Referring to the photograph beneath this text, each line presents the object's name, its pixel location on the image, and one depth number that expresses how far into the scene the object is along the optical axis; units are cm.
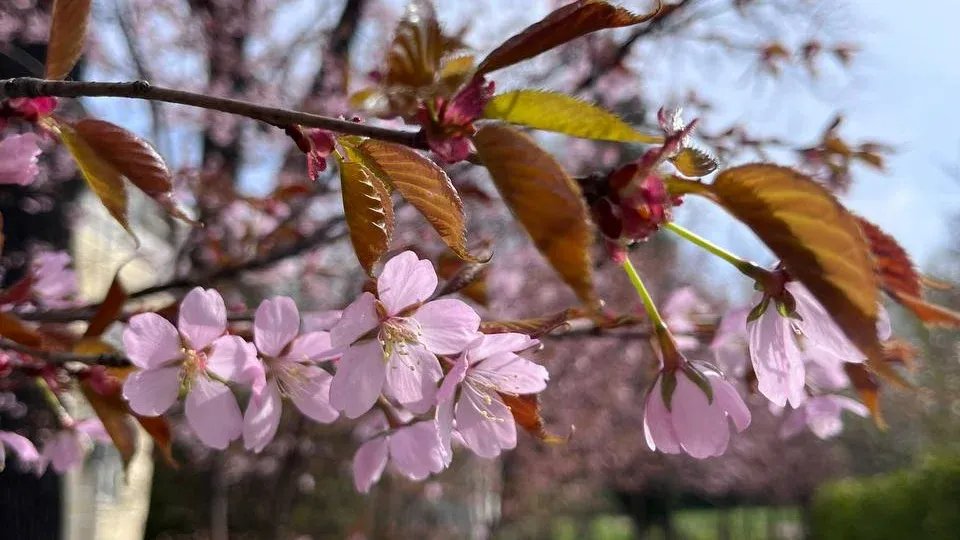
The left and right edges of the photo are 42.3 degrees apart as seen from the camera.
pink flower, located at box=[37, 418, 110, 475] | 40
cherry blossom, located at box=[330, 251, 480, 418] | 25
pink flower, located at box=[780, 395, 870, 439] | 36
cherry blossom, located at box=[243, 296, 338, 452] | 27
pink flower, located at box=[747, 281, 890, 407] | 24
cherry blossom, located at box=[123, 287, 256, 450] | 27
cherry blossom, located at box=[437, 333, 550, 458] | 25
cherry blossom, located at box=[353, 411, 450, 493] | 29
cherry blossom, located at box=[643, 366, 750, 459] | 25
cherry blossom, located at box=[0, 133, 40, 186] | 29
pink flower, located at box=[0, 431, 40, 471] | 37
